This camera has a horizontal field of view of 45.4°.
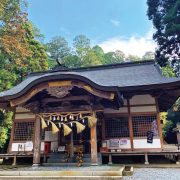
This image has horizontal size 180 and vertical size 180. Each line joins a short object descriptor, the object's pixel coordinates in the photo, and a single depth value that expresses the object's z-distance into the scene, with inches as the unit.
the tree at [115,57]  2366.6
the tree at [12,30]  773.9
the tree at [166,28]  908.0
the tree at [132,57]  2627.2
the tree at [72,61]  1732.3
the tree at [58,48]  2001.7
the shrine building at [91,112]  355.3
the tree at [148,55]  2795.3
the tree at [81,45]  1827.0
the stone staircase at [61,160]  376.8
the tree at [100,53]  2032.7
